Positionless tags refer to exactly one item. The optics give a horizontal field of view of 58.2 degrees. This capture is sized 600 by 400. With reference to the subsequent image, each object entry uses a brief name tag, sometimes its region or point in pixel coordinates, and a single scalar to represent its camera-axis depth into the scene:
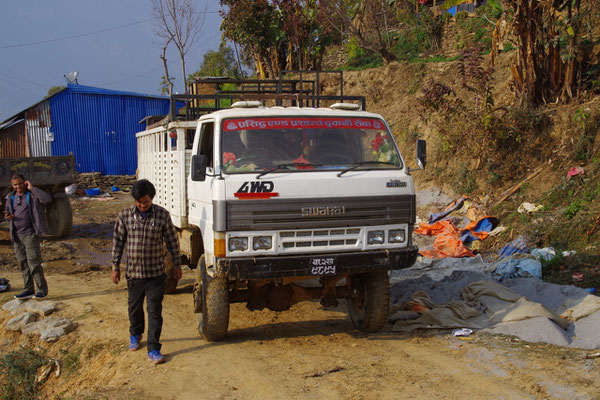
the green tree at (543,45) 10.95
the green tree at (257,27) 22.81
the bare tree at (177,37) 28.52
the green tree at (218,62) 35.59
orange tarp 9.70
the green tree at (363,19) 19.06
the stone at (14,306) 7.26
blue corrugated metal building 23.25
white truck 4.94
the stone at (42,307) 7.03
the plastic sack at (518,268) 7.54
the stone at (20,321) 6.71
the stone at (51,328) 6.29
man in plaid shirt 5.16
